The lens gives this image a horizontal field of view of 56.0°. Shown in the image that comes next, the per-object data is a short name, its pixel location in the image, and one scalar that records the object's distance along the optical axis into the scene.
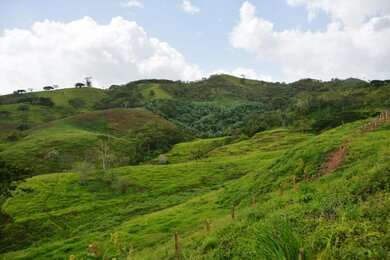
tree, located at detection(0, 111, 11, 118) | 185.49
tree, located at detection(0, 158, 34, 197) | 40.44
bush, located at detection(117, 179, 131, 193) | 83.44
